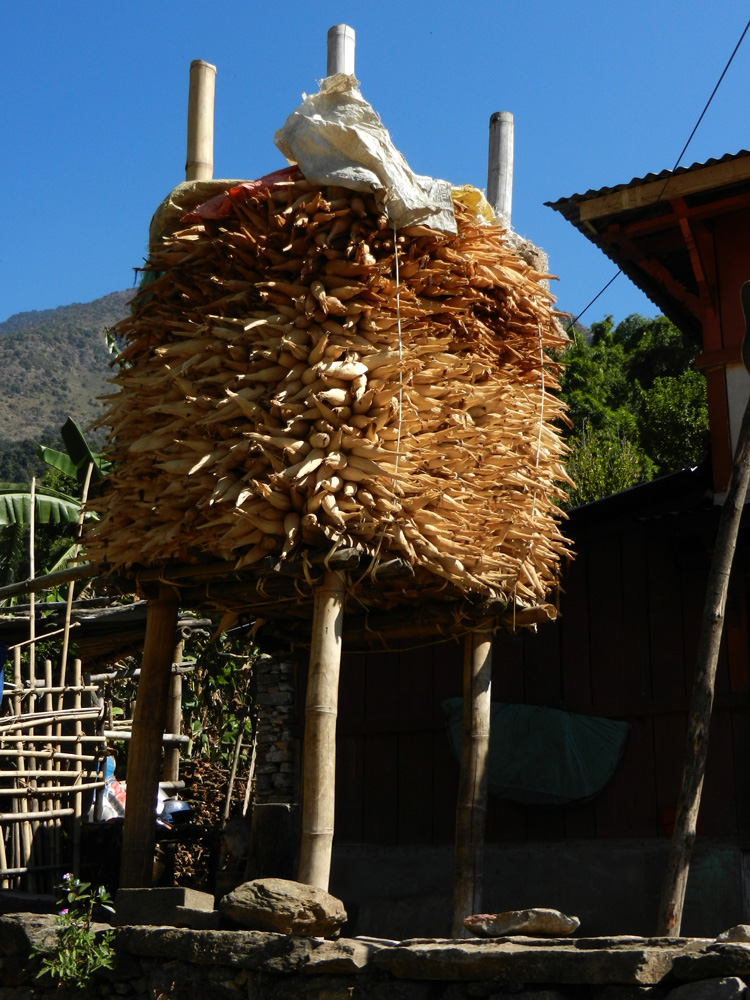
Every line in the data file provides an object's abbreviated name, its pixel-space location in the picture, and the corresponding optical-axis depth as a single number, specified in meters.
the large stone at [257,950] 4.36
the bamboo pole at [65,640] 7.31
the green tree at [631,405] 16.27
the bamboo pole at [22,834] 6.90
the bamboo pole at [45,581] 6.97
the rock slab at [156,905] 5.05
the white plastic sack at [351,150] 5.32
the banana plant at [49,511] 13.09
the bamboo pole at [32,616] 7.50
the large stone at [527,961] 3.68
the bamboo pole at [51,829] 7.11
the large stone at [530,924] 4.32
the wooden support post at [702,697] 4.66
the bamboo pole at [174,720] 10.65
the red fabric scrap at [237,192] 5.54
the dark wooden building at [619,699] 6.77
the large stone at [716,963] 3.52
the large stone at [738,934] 3.68
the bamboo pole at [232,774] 10.89
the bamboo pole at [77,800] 6.95
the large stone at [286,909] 4.52
